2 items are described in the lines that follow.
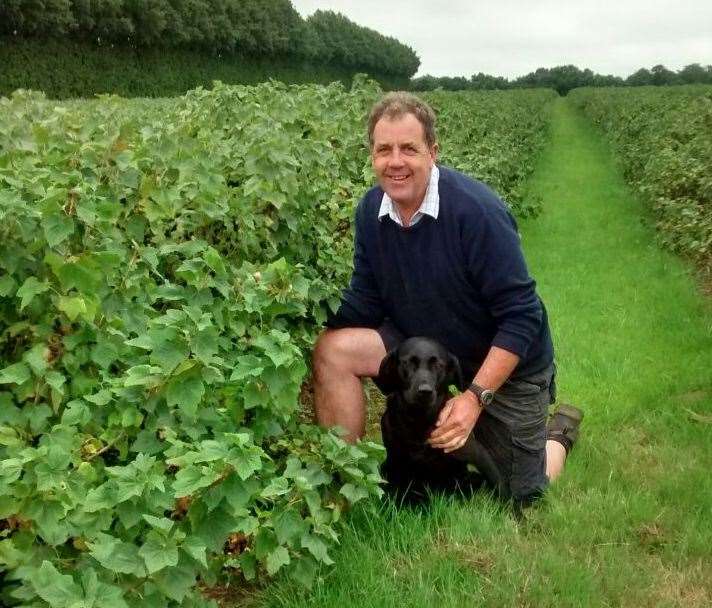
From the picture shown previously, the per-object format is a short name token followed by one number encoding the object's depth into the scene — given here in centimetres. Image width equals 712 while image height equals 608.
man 379
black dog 370
